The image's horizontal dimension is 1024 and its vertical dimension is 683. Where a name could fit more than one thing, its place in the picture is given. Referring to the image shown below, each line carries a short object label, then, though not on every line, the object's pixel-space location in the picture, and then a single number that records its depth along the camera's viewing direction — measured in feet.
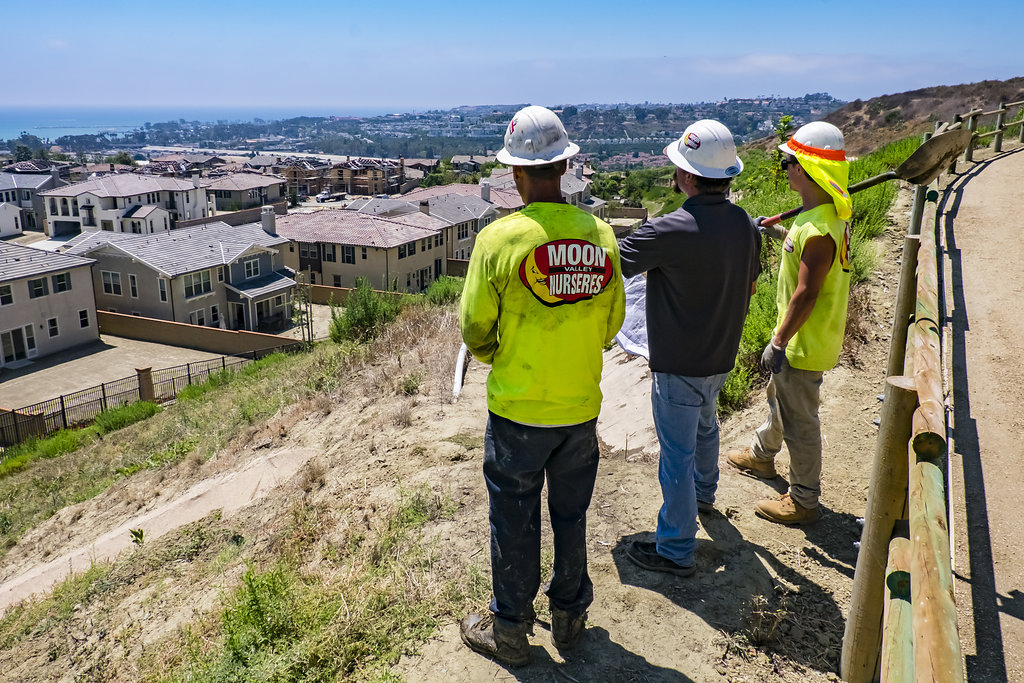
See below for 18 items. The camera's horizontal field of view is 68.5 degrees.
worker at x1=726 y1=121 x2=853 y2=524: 13.39
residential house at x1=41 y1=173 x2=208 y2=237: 189.57
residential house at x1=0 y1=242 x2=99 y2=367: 93.35
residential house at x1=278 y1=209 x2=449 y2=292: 131.75
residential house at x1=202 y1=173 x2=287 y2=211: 261.85
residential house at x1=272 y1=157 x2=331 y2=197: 339.57
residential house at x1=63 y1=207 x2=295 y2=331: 108.27
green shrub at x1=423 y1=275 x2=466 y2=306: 52.70
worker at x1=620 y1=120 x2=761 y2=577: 12.08
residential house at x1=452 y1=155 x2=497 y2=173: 379.76
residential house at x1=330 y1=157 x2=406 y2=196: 334.03
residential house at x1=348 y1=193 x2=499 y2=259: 158.44
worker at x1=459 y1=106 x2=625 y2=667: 10.26
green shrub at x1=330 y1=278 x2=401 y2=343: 48.21
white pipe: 11.73
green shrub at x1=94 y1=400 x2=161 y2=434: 59.52
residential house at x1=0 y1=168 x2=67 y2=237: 226.79
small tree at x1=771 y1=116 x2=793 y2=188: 50.42
